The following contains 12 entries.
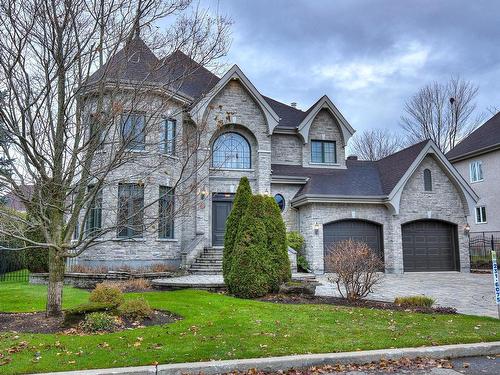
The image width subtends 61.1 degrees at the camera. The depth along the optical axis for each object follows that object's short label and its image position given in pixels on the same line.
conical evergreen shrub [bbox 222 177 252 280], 11.99
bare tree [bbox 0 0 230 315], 6.55
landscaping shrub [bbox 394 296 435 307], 9.59
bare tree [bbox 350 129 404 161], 45.75
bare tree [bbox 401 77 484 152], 37.72
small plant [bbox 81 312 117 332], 6.90
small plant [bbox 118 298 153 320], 7.75
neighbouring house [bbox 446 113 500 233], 27.38
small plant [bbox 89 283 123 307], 8.09
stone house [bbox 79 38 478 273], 19.28
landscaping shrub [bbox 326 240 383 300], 9.89
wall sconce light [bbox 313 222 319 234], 19.27
